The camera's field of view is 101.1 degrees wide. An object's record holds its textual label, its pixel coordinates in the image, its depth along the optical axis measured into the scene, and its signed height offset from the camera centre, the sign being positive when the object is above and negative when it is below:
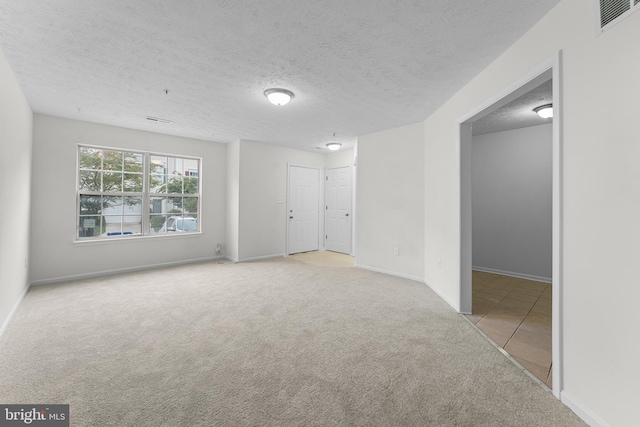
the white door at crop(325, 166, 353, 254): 6.63 +0.17
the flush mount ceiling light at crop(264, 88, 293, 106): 3.10 +1.43
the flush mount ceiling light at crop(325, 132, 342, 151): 5.73 +1.60
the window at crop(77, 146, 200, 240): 4.46 +0.39
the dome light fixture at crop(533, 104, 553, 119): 3.60 +1.50
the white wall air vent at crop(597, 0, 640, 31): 1.27 +1.06
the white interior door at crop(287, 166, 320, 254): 6.51 +0.17
